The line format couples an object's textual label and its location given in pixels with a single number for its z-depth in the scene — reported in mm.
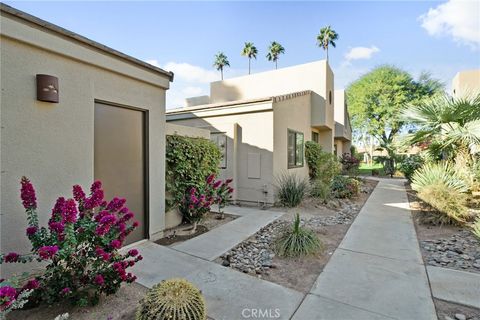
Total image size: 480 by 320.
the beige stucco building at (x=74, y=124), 2762
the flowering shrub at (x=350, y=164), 13477
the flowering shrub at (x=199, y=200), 5020
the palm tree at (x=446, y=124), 6066
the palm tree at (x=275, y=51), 27016
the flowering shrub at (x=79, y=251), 2336
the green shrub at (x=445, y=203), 5512
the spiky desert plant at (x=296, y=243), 4020
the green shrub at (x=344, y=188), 9188
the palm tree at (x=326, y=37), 23281
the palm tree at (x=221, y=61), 31406
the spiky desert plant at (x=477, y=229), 4215
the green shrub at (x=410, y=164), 12697
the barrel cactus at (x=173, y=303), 2039
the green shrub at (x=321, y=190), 8320
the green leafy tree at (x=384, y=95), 24203
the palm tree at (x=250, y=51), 27984
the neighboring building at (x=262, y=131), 7668
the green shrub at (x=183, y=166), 5176
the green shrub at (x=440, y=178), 5750
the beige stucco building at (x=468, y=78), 17328
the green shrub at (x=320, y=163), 9734
